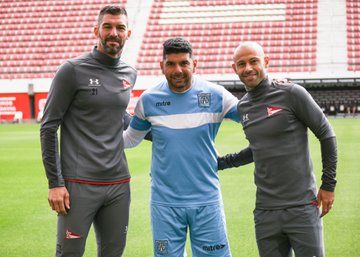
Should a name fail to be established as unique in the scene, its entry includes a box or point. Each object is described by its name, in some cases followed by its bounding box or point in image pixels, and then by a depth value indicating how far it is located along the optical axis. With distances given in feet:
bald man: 11.68
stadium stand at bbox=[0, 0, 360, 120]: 104.88
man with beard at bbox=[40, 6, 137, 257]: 12.17
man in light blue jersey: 12.28
